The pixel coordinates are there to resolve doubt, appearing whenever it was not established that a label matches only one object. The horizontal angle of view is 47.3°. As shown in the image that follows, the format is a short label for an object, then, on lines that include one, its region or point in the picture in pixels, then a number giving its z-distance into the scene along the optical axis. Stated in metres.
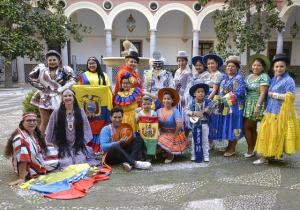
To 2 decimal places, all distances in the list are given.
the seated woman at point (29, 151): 3.99
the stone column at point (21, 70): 17.84
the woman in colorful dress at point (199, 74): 5.42
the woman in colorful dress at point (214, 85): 5.22
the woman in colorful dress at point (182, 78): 5.54
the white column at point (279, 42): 17.25
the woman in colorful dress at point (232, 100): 4.95
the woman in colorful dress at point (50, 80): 4.97
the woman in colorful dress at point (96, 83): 5.17
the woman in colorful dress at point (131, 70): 5.22
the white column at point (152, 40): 18.75
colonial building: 20.72
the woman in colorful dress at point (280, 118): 4.52
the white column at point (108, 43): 18.48
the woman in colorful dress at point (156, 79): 5.52
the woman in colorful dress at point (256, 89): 4.77
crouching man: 4.52
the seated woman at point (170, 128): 4.88
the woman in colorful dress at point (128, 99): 5.15
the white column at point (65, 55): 18.25
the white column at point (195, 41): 18.77
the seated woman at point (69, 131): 4.55
